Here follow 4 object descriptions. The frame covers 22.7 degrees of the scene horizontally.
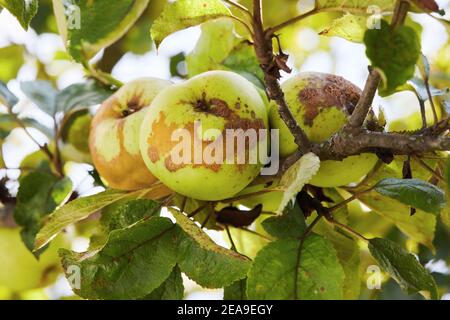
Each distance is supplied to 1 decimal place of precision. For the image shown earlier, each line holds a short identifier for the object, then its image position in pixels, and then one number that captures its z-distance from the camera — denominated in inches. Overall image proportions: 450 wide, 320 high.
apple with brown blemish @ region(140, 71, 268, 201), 23.6
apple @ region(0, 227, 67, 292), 33.4
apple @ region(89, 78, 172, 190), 25.7
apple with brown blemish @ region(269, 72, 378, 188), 24.3
